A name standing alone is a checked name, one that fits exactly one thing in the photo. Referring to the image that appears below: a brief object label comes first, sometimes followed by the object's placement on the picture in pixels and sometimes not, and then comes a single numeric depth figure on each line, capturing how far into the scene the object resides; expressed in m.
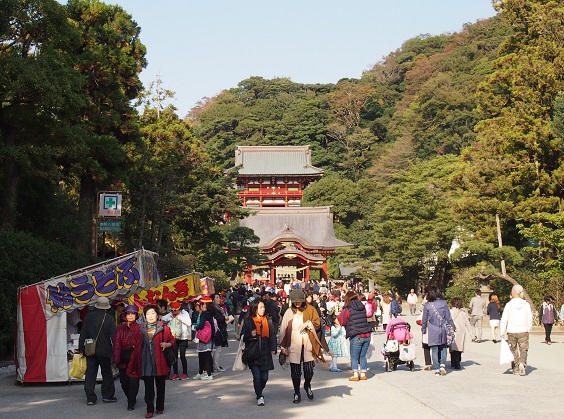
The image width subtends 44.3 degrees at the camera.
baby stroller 11.77
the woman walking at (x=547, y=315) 16.72
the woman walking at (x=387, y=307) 17.42
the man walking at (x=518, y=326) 10.70
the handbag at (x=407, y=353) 11.82
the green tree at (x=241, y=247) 35.94
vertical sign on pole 18.53
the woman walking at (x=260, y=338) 8.68
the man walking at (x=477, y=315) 17.84
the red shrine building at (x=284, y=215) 53.09
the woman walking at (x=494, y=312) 17.55
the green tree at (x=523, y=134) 22.48
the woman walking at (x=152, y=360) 8.05
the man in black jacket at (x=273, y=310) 16.39
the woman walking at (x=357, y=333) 10.62
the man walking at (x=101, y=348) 9.18
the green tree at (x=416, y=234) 33.31
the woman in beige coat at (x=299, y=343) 8.83
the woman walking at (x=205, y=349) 11.32
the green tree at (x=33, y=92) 13.95
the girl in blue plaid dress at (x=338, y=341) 12.69
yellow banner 13.98
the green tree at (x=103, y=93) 20.16
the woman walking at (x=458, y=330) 12.12
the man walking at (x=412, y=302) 30.28
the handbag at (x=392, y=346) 11.84
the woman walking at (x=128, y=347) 8.50
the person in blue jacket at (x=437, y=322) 11.35
